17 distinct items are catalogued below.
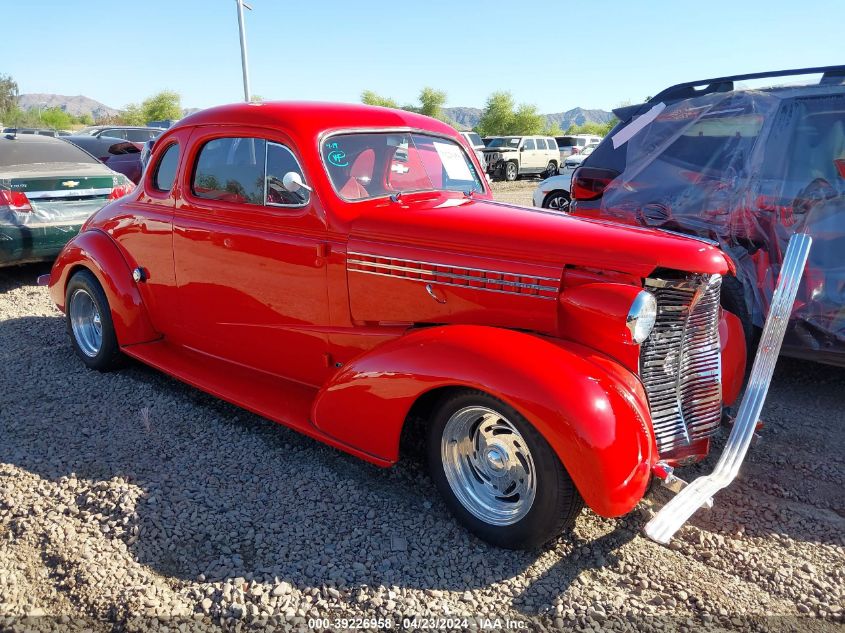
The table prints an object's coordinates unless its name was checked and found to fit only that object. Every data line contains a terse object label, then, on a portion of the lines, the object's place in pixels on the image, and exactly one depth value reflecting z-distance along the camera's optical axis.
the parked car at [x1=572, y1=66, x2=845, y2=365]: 3.83
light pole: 19.33
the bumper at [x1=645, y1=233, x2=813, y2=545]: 2.71
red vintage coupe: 2.49
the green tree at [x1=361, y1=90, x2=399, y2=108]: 59.13
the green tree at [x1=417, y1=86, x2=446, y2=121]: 68.16
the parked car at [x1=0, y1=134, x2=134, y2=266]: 6.58
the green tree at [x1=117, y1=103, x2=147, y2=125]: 59.44
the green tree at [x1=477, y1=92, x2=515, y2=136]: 62.50
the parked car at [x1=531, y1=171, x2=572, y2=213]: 9.94
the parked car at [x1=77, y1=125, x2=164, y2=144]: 17.72
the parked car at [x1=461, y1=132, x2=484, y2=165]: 23.28
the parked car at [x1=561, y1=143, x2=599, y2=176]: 19.17
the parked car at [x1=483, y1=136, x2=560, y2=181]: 25.06
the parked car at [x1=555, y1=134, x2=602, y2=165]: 28.41
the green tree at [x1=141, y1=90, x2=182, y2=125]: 61.03
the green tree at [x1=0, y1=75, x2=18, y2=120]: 61.80
